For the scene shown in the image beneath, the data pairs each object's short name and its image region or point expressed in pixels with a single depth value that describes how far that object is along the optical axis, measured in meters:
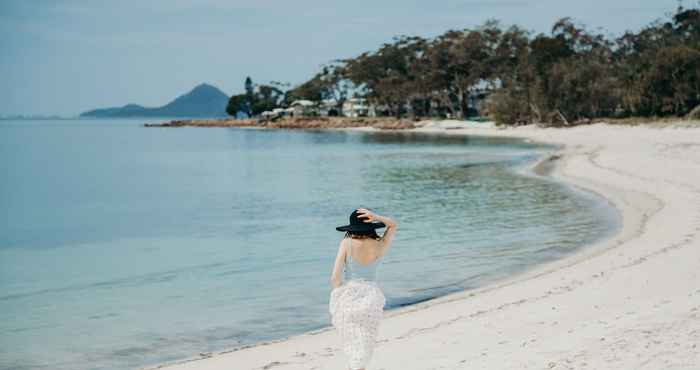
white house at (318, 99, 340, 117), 149.50
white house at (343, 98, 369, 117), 138.69
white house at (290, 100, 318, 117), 146.62
